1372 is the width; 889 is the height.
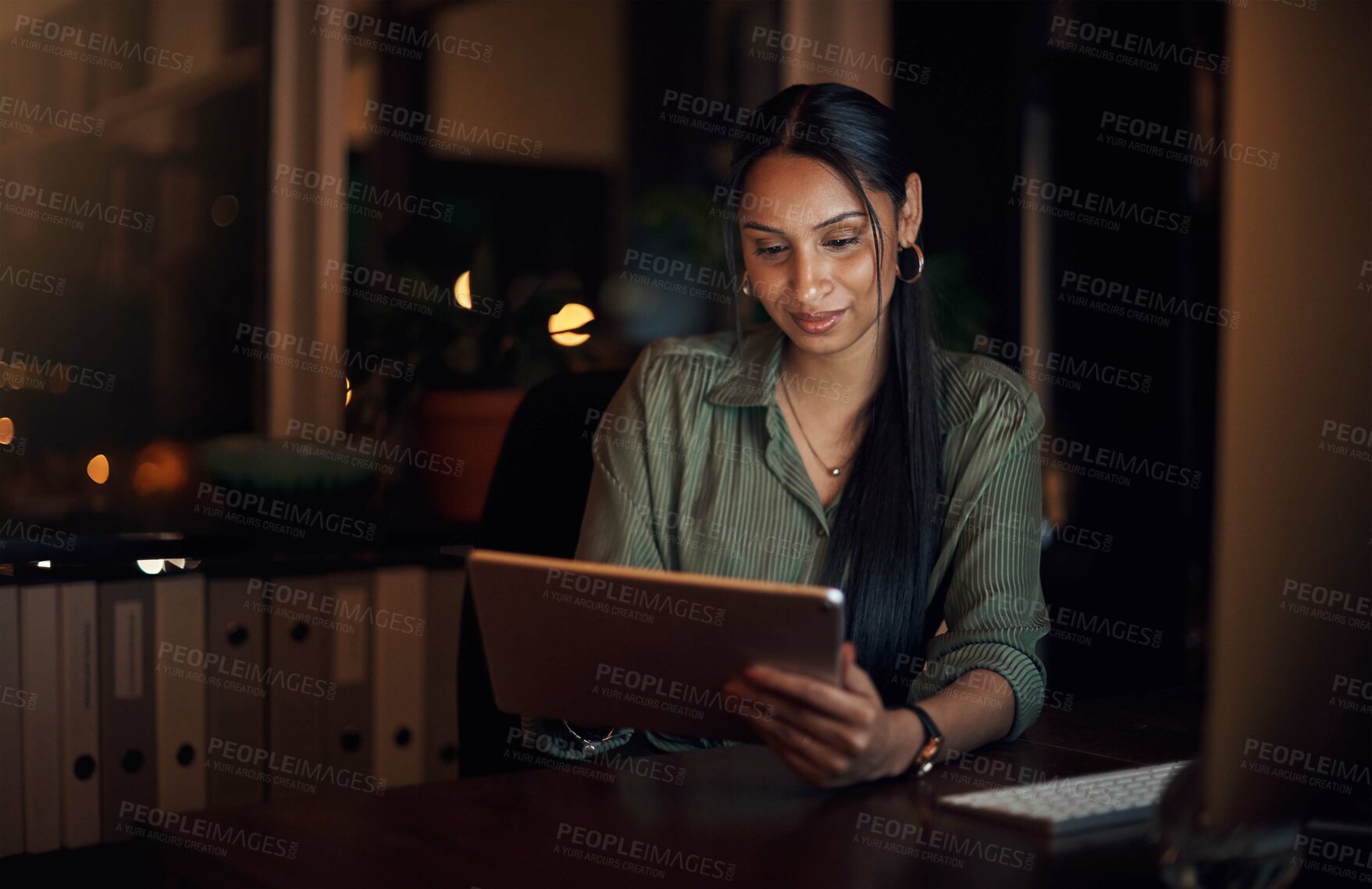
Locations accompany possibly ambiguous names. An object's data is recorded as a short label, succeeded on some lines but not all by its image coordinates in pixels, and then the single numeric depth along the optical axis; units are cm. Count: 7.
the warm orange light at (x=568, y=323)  260
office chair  155
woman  158
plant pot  245
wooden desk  85
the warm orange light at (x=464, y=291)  260
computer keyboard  91
